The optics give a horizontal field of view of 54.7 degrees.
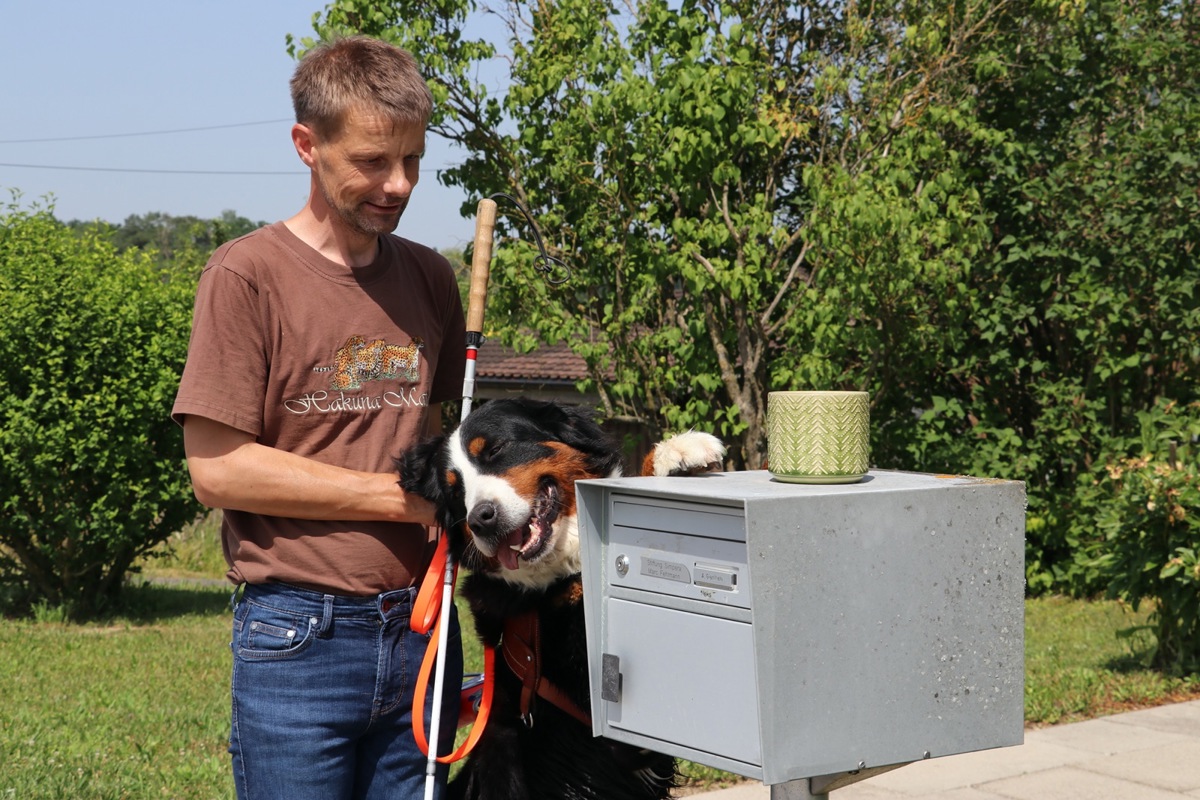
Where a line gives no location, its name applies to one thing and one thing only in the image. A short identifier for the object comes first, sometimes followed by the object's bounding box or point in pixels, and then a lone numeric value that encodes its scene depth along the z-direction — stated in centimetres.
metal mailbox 183
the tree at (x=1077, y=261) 929
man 229
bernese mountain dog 284
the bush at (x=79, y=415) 934
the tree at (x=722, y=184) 813
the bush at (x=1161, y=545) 657
